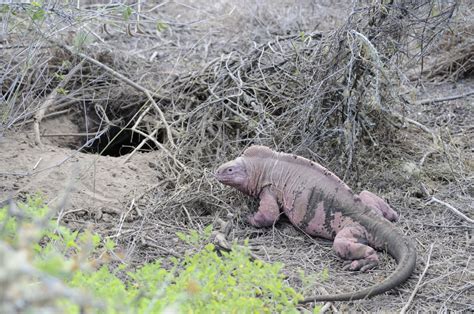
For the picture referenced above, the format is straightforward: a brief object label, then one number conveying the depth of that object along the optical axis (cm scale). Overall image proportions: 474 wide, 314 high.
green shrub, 675
